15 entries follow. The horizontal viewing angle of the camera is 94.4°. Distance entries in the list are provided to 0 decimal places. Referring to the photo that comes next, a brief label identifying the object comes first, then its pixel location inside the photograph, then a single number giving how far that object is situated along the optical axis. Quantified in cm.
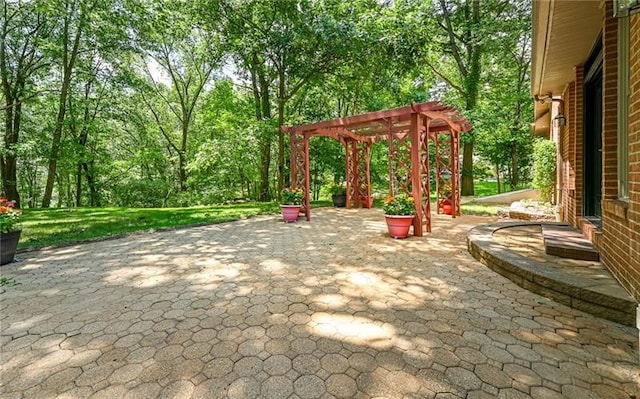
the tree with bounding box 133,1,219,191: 1078
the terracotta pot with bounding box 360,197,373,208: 1056
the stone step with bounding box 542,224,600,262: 320
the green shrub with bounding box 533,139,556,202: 770
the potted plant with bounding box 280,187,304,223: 758
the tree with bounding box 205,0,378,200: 911
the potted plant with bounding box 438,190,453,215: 838
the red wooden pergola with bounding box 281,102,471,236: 567
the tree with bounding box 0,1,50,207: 1133
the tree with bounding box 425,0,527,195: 1203
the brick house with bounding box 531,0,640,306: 230
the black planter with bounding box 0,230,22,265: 406
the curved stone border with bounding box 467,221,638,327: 225
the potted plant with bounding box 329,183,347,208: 1096
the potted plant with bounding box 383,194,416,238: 538
